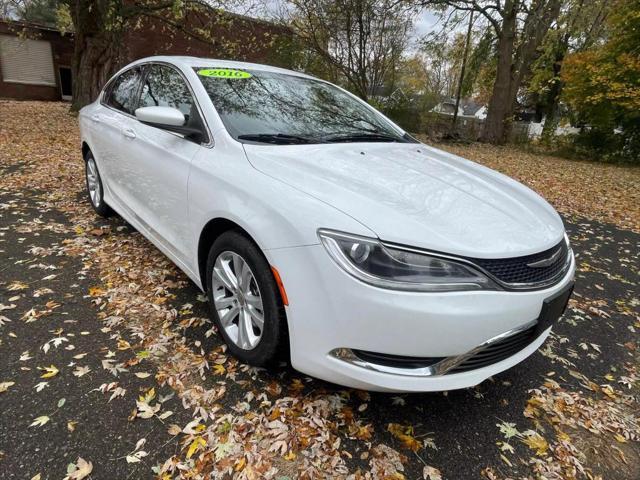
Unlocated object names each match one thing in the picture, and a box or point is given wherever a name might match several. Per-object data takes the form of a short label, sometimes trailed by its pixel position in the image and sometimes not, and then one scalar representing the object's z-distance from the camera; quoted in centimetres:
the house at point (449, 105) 3942
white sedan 172
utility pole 1767
